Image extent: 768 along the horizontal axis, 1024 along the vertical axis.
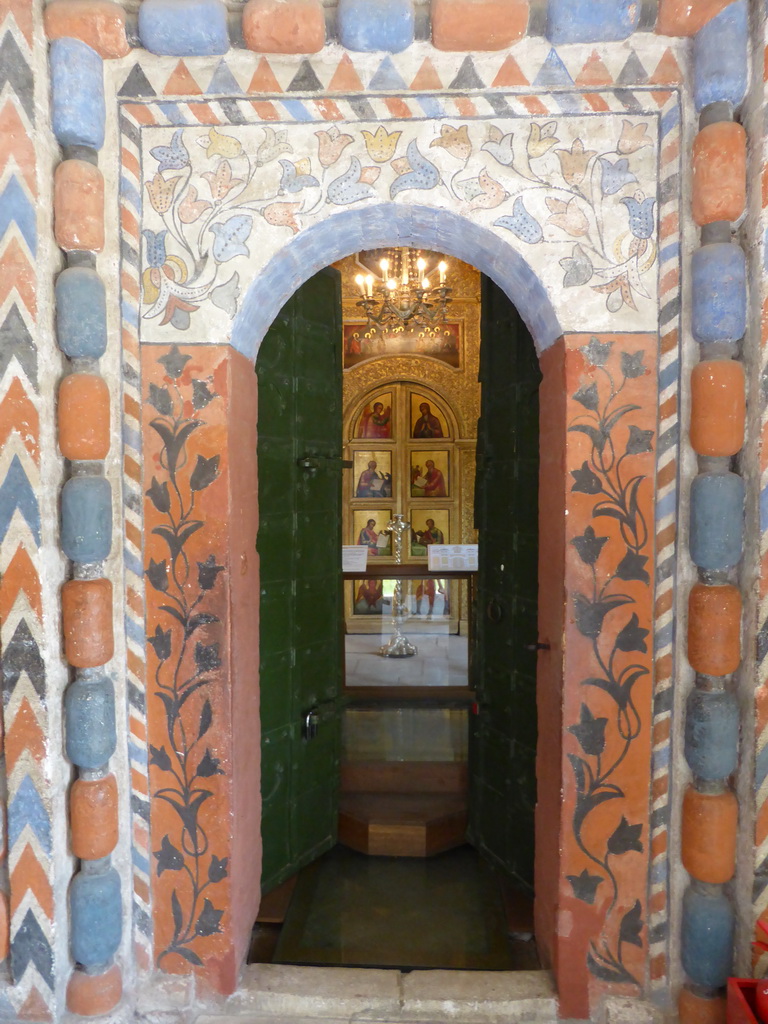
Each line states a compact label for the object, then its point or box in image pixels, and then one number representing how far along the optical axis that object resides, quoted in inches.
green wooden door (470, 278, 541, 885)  98.9
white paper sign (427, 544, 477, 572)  145.7
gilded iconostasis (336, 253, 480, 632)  301.6
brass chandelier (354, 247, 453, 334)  239.5
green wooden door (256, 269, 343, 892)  103.2
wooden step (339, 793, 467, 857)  114.1
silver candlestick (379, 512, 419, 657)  166.4
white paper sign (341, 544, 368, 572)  151.3
